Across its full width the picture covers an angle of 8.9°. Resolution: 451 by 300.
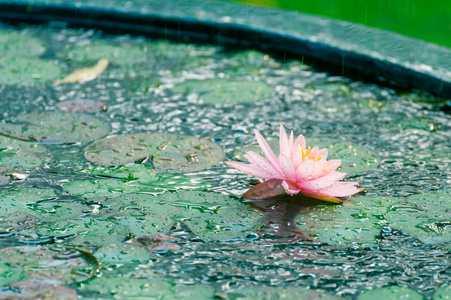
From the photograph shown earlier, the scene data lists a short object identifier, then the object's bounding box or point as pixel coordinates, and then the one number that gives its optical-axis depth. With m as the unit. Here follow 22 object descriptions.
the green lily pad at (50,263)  2.62
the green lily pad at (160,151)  2.80
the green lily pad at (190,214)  2.69
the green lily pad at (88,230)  2.67
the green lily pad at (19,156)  2.78
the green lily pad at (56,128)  2.85
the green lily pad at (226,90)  2.96
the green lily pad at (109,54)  3.08
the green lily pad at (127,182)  2.75
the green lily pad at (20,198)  2.71
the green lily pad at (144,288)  2.61
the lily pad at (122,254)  2.65
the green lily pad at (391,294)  2.61
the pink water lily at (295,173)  2.72
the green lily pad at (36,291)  2.60
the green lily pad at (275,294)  2.61
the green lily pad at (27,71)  2.99
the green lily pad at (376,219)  2.69
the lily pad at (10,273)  2.61
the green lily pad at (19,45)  3.09
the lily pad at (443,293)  2.62
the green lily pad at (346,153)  2.80
